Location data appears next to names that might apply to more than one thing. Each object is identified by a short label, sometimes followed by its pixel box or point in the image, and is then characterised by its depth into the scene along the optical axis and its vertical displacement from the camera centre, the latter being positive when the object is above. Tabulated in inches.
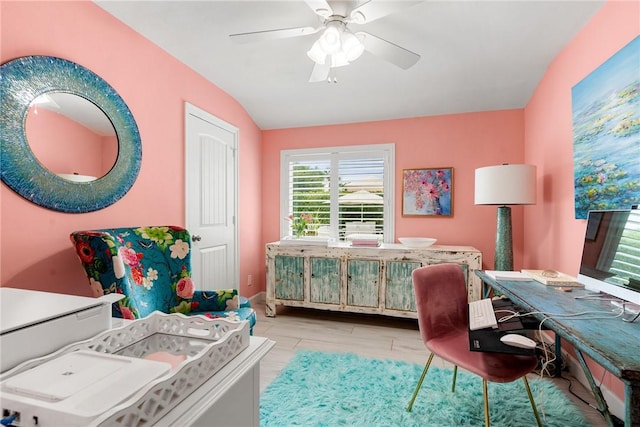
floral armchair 62.3 -14.4
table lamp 94.5 +6.5
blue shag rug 67.0 -45.2
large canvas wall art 61.9 +18.0
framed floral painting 130.6 +8.8
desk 32.8 -16.7
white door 108.0 +5.1
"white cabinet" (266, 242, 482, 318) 115.6 -25.6
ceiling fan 63.0 +40.1
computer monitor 49.6 -7.3
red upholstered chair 57.5 -28.1
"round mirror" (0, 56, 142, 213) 58.3 +14.2
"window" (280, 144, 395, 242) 138.9 +9.7
